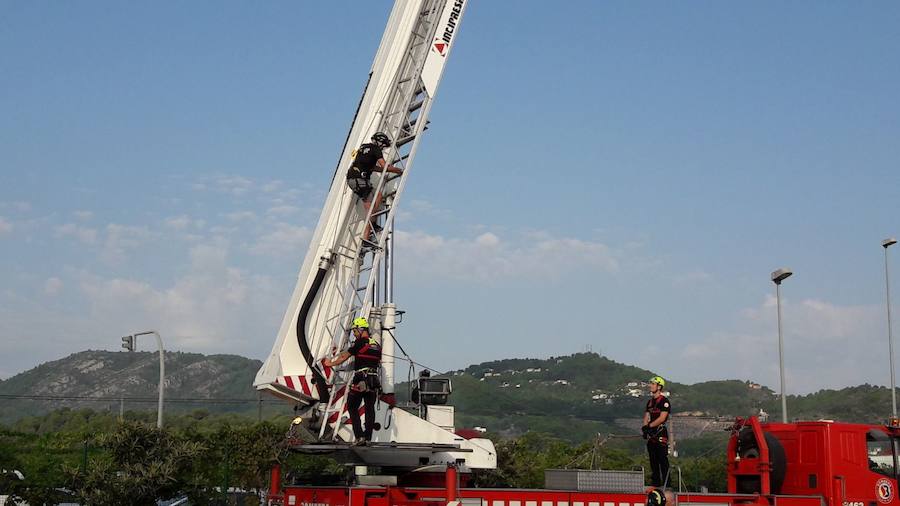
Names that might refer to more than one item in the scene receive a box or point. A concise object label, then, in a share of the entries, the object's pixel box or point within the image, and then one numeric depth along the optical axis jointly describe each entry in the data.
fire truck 16.03
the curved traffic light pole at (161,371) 28.69
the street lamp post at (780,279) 26.50
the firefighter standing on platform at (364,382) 15.65
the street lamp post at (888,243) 26.50
